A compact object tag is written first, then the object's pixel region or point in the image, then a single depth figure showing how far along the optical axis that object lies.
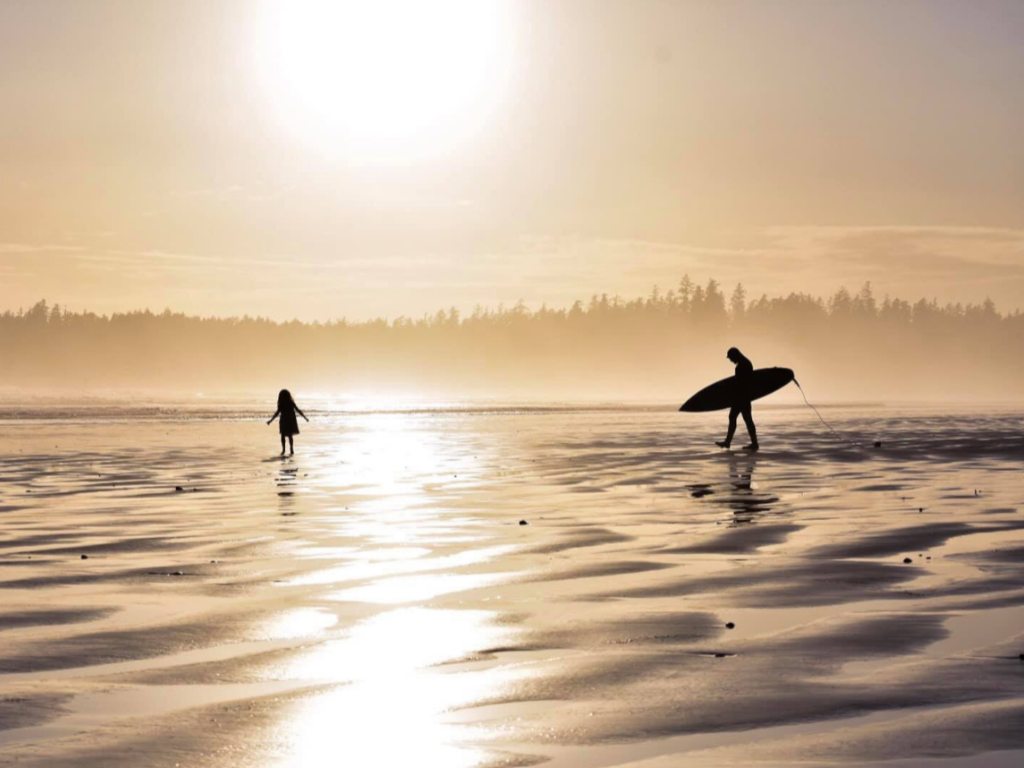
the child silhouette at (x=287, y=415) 33.56
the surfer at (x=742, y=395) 30.45
